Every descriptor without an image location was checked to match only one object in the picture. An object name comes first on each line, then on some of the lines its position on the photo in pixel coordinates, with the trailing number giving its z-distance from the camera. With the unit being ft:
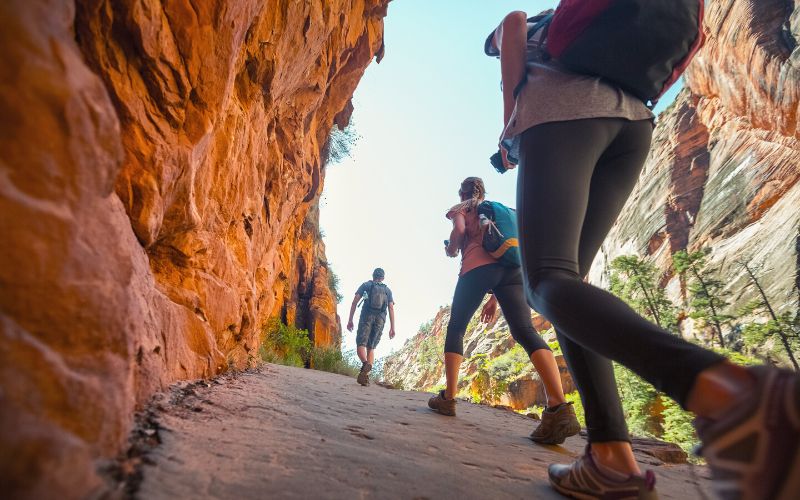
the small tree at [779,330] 62.13
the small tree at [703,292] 75.66
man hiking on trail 25.75
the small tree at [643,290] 86.28
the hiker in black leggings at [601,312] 2.13
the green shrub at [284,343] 25.40
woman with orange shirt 7.95
